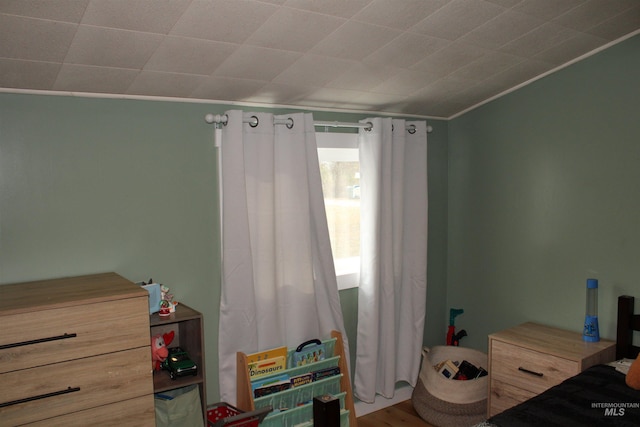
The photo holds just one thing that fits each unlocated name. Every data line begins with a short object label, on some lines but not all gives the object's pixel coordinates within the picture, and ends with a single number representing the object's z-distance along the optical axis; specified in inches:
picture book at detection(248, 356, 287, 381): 106.8
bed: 77.1
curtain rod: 104.4
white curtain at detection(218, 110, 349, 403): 107.0
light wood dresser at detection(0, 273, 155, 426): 70.5
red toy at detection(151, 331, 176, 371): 91.9
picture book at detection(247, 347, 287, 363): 107.9
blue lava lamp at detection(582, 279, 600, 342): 112.0
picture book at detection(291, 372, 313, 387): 109.7
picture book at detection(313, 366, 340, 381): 112.8
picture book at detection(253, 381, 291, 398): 104.7
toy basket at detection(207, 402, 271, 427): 95.3
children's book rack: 104.9
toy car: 89.5
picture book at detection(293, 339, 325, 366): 113.6
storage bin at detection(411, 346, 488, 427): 123.3
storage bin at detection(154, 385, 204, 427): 88.7
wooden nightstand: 105.0
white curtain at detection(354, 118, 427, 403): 128.4
